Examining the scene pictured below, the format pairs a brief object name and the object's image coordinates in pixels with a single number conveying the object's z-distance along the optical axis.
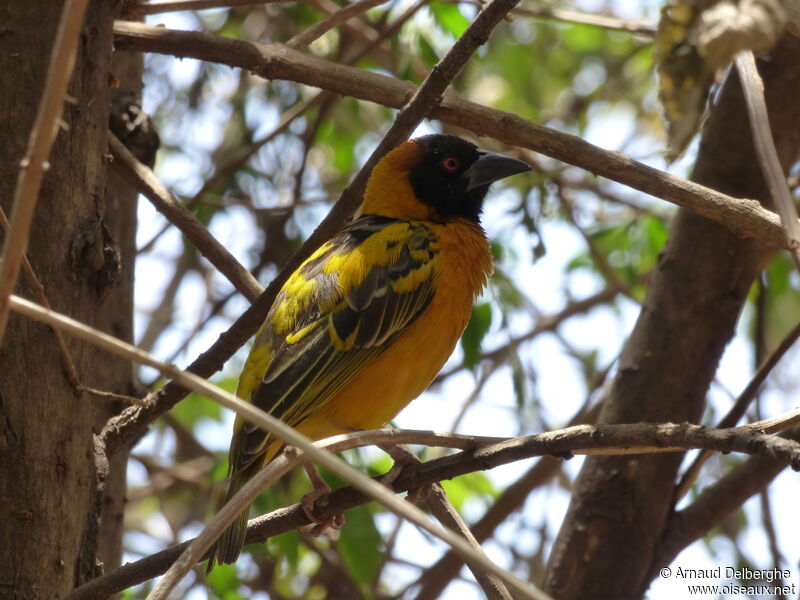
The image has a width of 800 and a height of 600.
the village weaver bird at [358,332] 7.26
